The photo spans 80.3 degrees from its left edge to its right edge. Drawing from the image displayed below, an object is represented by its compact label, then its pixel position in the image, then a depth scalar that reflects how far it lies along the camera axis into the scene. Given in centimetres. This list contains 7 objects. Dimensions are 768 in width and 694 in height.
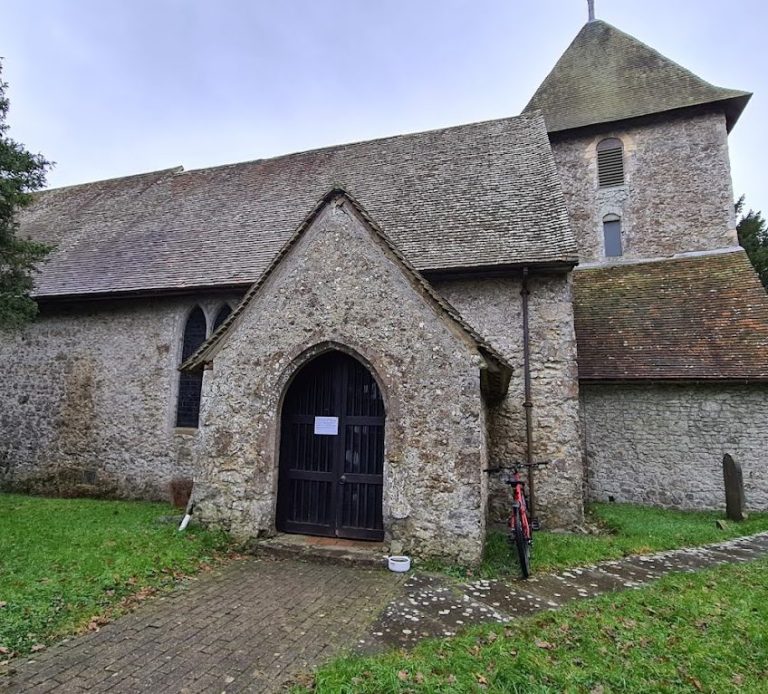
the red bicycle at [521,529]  585
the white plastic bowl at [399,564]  593
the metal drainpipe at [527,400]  884
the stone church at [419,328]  684
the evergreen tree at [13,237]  856
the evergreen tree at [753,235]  2423
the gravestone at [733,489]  908
